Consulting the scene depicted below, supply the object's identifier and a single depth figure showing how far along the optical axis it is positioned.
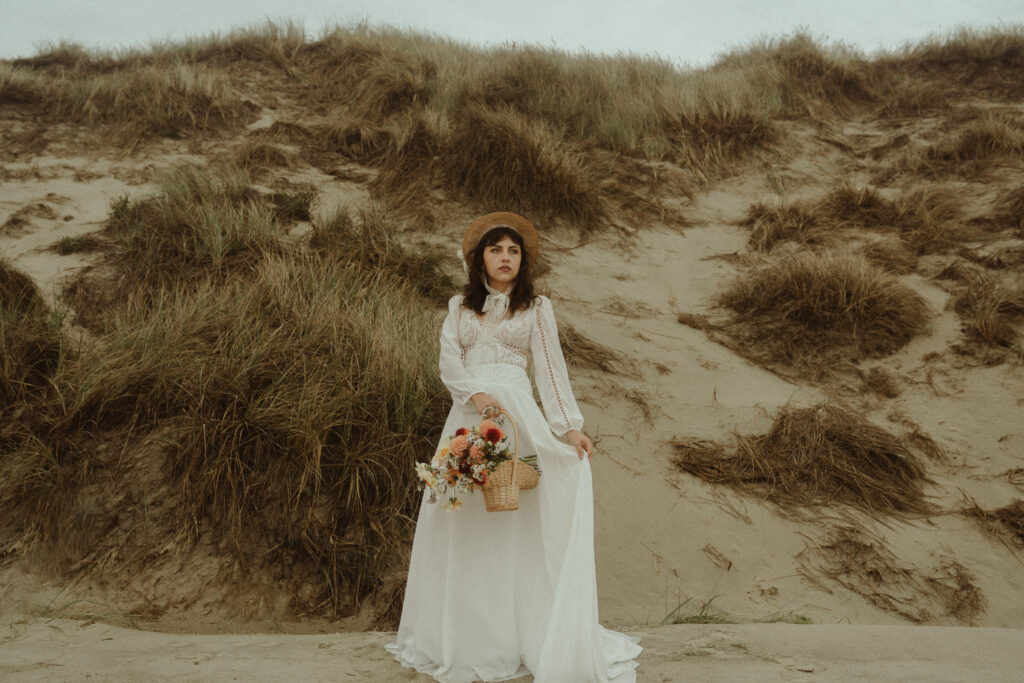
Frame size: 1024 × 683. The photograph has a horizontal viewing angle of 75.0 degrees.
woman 2.65
